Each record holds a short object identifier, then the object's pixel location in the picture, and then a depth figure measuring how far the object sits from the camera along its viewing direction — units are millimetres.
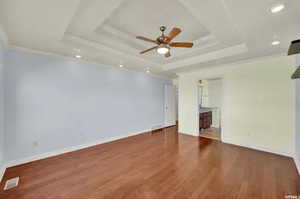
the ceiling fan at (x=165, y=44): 2190
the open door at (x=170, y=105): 6453
